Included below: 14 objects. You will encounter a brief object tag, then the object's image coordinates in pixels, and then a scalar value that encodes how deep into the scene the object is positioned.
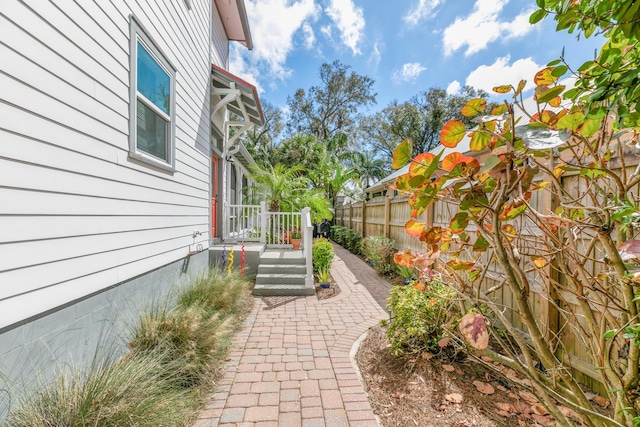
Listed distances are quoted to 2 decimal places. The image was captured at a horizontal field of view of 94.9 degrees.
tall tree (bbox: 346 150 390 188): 25.36
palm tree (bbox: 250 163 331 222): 8.20
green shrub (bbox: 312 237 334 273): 6.65
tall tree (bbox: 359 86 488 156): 21.59
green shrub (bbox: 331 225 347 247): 13.89
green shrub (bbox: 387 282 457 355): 3.06
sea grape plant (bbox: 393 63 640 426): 1.18
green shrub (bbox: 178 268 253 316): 3.91
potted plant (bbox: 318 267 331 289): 6.28
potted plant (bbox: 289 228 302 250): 7.51
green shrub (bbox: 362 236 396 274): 7.63
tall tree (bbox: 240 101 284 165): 20.50
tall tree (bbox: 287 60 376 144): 23.28
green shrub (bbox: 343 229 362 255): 11.17
